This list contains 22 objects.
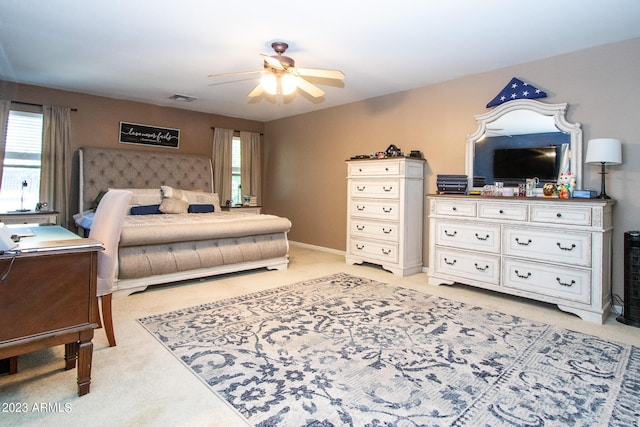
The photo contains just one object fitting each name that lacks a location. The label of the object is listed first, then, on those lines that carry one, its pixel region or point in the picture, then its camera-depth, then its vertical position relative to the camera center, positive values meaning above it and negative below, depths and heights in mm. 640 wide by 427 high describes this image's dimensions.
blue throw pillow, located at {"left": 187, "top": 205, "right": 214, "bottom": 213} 5377 +16
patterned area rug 1755 -959
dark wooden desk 1620 -442
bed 3674 -166
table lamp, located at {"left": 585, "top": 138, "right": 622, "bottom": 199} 3088 +573
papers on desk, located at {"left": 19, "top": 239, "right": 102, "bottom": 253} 1682 -190
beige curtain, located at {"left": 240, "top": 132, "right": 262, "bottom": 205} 7062 +975
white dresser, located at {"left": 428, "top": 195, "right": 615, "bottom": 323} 3037 -325
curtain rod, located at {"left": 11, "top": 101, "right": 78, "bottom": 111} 4791 +1439
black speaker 2932 -522
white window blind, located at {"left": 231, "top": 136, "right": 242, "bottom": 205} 6973 +753
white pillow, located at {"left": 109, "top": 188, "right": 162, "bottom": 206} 5293 +191
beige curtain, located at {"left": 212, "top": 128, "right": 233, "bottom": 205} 6680 +911
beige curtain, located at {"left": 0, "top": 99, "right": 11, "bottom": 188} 4641 +1140
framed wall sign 5742 +1261
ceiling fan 3342 +1361
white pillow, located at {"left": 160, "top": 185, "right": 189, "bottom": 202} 5348 +250
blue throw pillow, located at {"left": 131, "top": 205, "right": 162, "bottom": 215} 5016 -13
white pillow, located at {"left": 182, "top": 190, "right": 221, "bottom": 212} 5672 +191
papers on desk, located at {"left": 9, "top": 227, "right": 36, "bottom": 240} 2344 -172
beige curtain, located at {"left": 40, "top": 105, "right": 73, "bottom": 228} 4965 +682
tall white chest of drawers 4535 +3
